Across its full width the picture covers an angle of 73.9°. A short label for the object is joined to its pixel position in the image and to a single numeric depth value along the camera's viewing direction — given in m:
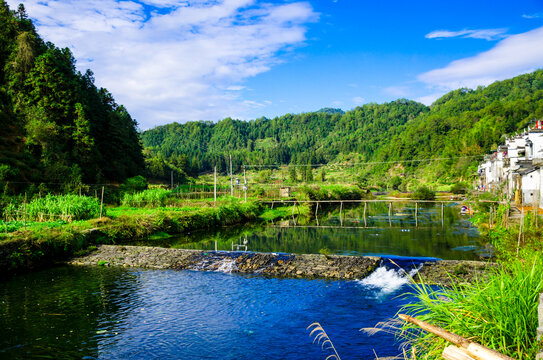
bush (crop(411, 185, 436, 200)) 61.64
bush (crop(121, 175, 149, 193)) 44.19
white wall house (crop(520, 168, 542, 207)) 28.73
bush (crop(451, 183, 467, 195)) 69.35
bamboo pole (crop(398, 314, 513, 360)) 3.65
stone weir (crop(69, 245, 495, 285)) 16.06
